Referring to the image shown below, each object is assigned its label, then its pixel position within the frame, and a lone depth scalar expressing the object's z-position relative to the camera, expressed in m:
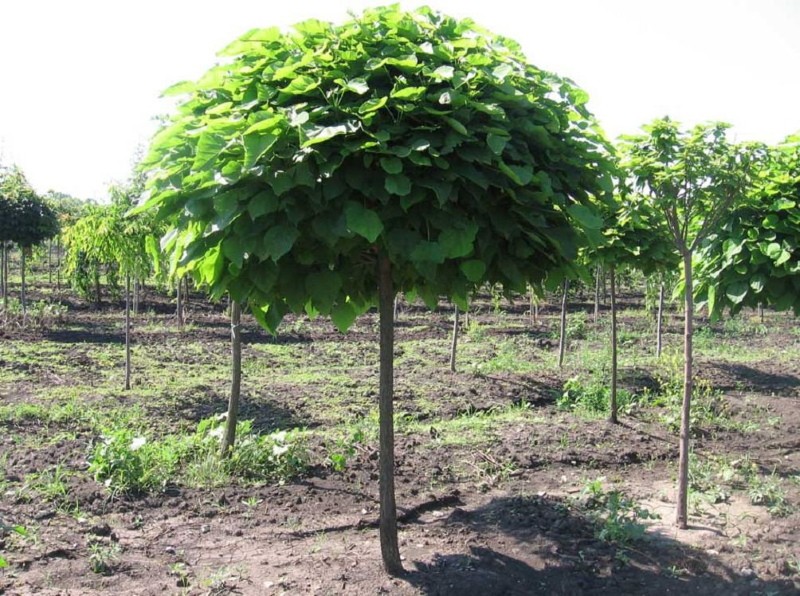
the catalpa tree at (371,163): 3.03
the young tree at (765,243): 5.15
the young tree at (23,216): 16.59
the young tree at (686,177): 4.77
